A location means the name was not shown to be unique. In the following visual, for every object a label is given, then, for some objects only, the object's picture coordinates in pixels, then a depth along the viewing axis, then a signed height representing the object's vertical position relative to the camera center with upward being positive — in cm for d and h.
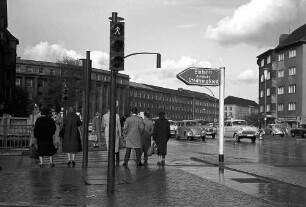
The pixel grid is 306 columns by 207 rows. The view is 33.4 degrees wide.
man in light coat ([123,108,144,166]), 1550 +2
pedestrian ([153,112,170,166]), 1658 +6
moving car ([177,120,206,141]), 4265 +25
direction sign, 1540 +176
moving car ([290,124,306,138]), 5993 +32
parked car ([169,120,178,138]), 5068 +58
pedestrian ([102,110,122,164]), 1542 +20
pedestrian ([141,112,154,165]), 1672 -5
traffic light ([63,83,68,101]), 2458 +195
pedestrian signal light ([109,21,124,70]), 959 +163
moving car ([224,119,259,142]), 4078 +35
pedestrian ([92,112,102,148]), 2287 +39
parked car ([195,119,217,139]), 4915 +60
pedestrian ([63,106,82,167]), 1516 -9
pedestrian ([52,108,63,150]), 1755 +40
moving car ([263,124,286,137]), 6541 +59
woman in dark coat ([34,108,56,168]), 1445 -9
